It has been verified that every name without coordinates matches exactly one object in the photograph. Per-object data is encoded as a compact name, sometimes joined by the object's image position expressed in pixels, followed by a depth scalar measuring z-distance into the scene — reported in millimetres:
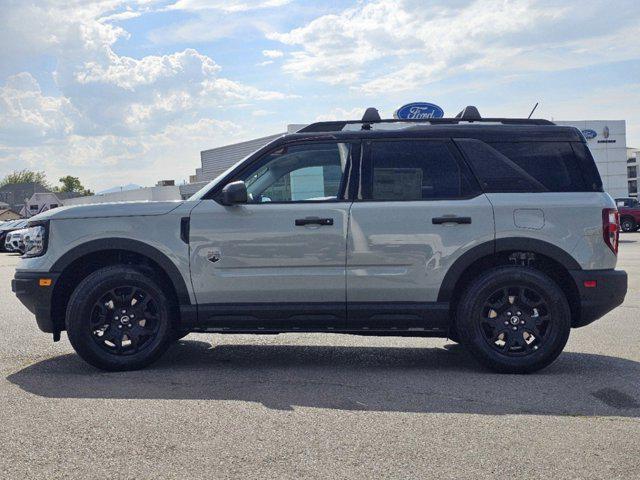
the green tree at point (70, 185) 180938
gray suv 6176
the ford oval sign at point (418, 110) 31406
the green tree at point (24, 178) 176000
